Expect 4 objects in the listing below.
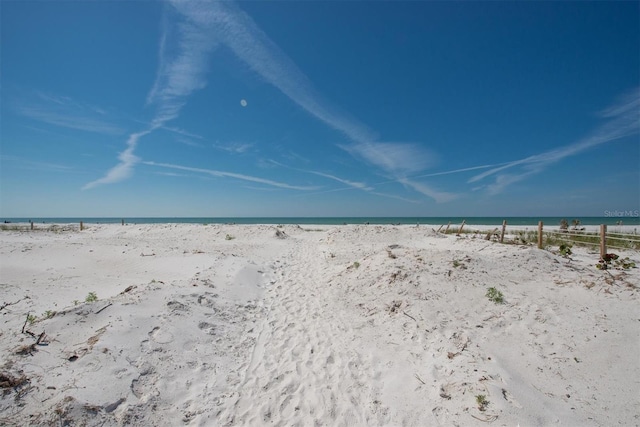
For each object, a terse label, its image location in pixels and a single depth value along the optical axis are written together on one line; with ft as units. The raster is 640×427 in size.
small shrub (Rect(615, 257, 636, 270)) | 29.14
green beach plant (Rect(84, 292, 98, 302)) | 19.84
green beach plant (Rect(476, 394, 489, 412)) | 12.37
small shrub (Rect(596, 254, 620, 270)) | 29.66
